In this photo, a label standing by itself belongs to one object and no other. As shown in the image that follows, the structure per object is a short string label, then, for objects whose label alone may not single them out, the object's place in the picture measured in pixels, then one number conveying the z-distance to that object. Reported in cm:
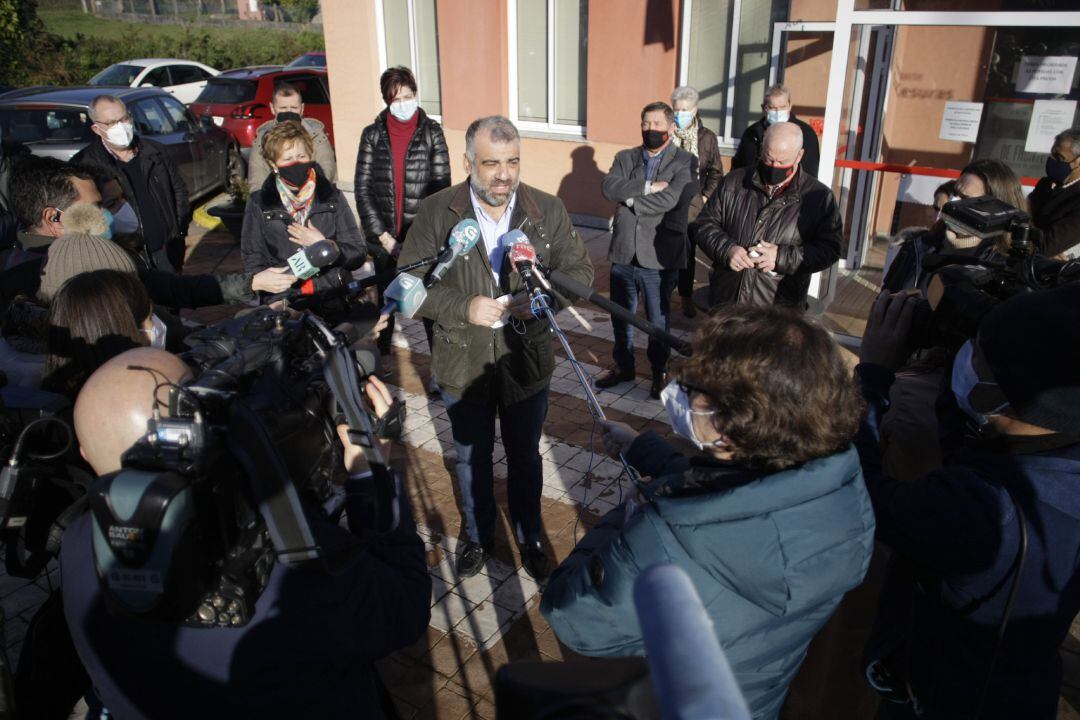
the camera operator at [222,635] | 150
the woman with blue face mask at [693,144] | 655
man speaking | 323
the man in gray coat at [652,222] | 534
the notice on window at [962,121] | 706
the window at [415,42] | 1112
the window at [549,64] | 973
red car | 1399
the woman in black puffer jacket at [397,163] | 546
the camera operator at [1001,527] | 173
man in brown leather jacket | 428
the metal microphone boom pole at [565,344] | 207
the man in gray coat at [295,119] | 589
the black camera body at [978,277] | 228
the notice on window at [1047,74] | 731
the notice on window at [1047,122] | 682
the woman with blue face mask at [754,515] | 154
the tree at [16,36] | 1956
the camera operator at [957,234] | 405
